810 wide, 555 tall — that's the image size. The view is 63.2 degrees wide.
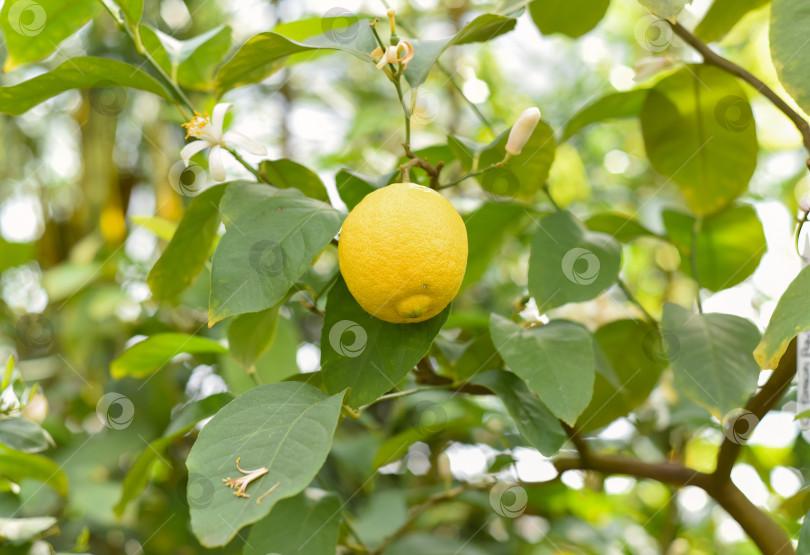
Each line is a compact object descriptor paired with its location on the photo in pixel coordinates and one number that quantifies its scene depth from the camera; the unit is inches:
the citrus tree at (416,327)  18.1
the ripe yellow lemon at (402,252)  17.7
